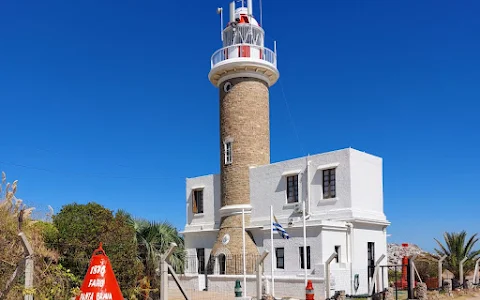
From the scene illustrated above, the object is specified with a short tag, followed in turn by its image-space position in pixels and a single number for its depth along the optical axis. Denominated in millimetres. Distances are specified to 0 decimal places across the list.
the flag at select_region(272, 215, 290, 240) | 22755
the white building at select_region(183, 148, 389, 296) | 22500
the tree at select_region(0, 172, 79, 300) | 11195
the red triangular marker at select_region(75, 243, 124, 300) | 8281
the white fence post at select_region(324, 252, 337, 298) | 17016
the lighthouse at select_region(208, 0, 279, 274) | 26969
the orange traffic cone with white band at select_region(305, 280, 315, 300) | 15180
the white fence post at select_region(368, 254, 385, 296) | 19719
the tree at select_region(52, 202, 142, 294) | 17031
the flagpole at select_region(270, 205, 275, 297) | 21781
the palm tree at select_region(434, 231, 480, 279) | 27531
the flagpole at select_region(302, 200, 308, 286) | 21162
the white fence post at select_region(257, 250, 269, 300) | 17531
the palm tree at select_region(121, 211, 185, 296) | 20375
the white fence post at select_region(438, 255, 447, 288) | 22766
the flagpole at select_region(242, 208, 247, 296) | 21253
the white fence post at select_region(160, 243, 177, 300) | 10250
